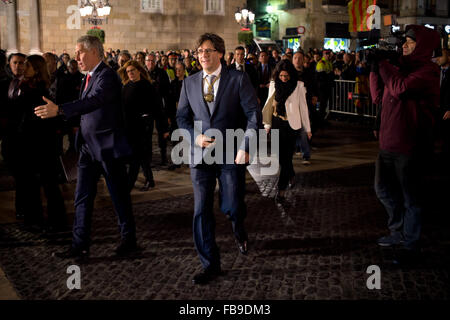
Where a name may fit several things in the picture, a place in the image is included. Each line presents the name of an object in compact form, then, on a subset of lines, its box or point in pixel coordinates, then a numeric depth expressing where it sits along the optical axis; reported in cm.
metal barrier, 1465
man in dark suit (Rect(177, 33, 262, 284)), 425
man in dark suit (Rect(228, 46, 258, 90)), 1139
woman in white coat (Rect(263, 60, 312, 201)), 687
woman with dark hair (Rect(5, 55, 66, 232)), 554
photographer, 452
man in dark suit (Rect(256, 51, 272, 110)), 1291
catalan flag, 1053
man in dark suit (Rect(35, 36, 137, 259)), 481
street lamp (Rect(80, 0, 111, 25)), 2405
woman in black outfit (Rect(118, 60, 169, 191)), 708
